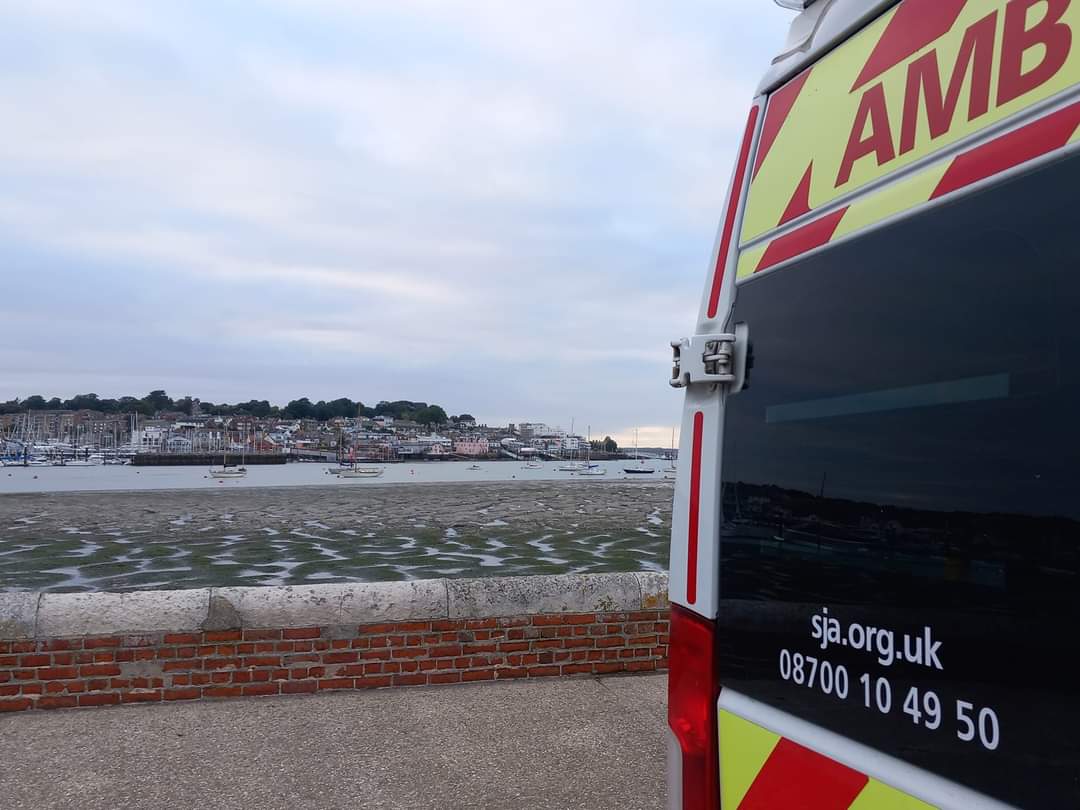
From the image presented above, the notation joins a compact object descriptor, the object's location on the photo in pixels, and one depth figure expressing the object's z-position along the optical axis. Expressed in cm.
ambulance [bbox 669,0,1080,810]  112
